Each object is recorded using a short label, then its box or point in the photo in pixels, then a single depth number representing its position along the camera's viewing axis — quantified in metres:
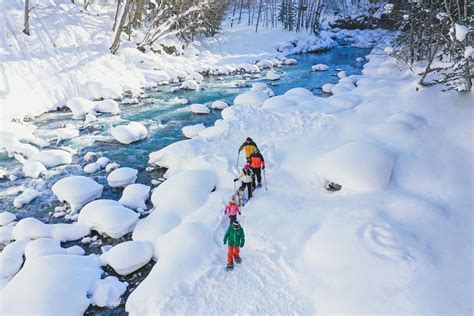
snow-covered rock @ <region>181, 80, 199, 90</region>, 21.22
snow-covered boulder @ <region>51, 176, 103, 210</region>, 9.63
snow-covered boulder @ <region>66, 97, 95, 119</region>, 16.28
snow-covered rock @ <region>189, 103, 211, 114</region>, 16.92
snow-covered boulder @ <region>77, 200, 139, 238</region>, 8.42
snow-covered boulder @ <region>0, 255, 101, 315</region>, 6.02
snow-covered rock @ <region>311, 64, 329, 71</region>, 26.59
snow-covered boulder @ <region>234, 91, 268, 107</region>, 17.23
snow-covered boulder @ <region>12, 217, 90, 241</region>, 8.24
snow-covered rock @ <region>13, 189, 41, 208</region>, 9.73
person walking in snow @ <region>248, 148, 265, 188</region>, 9.45
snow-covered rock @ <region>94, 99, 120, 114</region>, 16.91
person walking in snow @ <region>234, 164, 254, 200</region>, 8.98
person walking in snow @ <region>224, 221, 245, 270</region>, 6.86
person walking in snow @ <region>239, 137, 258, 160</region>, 9.73
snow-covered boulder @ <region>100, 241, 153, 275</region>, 7.25
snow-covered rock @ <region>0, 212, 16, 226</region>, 8.93
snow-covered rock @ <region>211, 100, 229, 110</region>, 17.59
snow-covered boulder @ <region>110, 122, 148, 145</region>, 13.62
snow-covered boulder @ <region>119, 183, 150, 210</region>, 9.62
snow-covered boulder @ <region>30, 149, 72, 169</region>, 11.91
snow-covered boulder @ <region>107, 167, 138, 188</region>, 10.66
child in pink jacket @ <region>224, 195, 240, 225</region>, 7.46
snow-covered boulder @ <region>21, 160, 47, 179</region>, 11.20
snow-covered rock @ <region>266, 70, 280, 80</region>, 24.02
